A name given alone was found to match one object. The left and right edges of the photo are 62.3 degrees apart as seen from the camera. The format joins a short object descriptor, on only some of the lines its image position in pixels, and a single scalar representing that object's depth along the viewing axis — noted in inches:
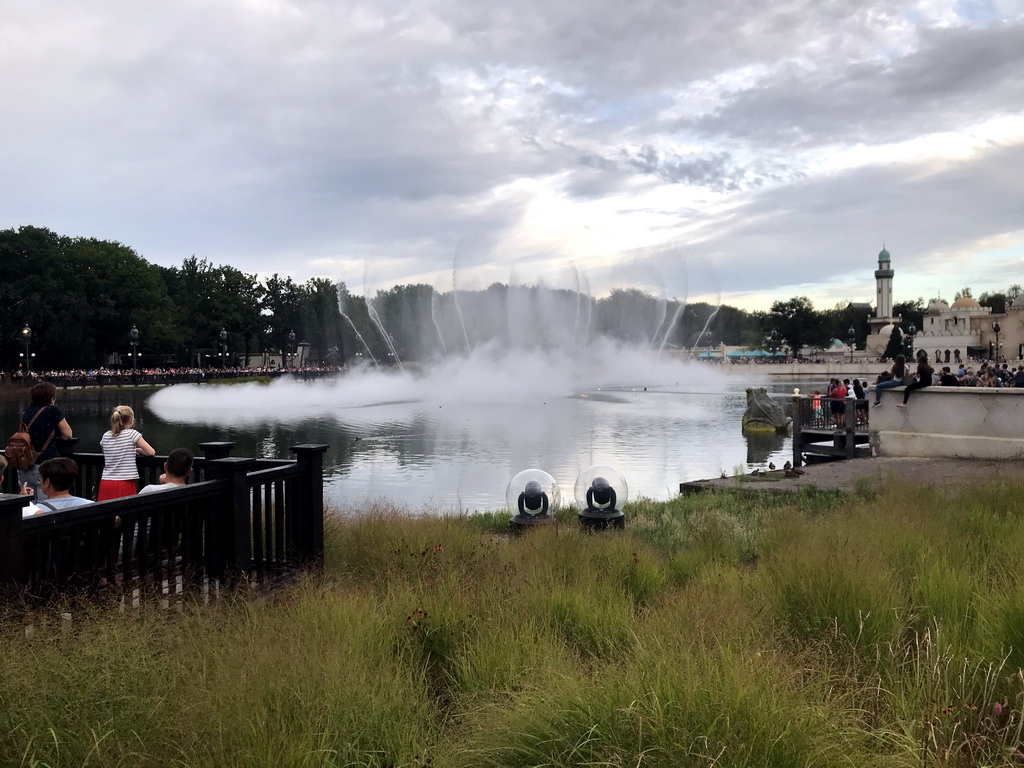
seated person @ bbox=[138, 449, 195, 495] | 262.7
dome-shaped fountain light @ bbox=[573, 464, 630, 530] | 410.6
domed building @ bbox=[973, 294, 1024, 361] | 4757.4
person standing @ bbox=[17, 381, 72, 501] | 323.0
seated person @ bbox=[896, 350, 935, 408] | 653.9
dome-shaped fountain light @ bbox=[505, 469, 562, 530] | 409.4
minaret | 6589.6
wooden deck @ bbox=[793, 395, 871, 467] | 927.7
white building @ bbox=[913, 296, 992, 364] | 5044.3
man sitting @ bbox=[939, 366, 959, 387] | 920.3
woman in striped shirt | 311.4
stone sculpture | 1382.9
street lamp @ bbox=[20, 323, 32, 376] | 2301.9
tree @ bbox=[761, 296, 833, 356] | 5172.2
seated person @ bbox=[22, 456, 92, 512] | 234.4
